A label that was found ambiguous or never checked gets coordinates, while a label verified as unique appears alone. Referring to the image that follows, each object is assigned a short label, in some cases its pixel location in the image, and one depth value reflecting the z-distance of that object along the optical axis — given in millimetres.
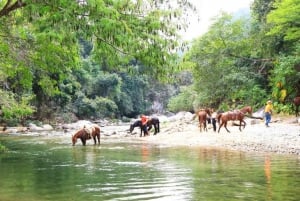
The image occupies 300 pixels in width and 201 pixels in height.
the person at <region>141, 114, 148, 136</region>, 31250
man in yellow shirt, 24472
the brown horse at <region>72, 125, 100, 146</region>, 23906
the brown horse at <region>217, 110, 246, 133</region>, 25484
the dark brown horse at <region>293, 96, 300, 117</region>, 27031
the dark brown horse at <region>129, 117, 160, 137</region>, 31505
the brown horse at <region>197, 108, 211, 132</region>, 27453
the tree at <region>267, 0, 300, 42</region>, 27062
